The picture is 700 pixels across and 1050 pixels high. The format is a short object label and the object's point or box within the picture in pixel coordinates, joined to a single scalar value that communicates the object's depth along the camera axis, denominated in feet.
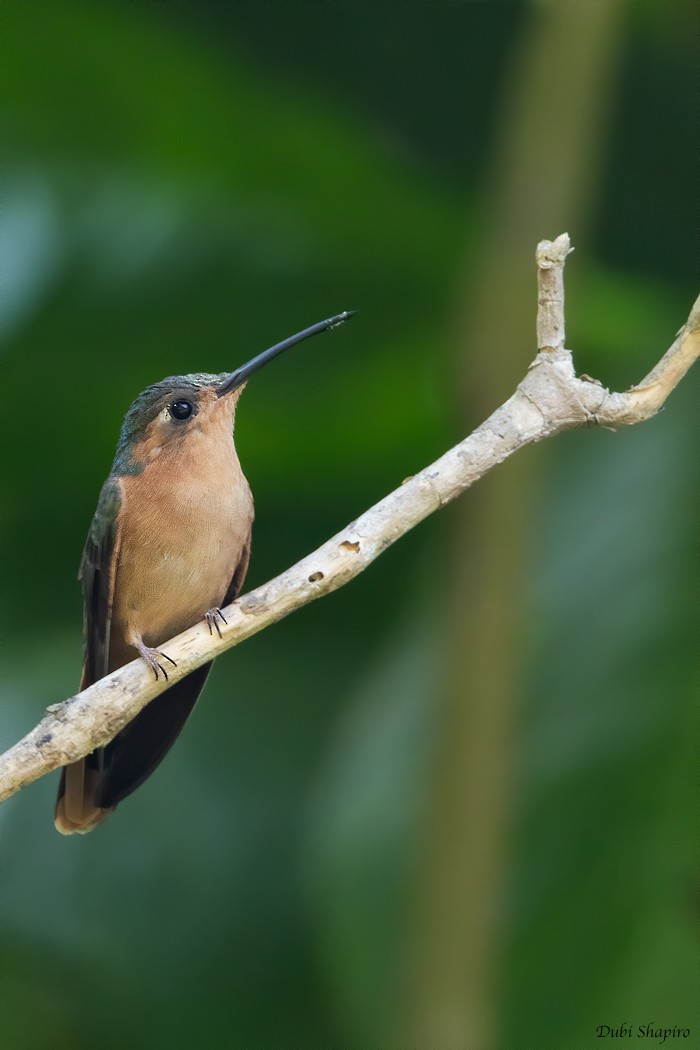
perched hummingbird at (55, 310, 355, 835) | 11.71
